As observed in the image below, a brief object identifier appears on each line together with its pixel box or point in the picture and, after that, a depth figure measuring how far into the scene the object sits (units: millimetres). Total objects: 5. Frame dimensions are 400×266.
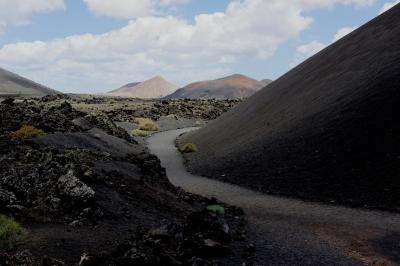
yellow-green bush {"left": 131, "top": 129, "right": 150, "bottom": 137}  60309
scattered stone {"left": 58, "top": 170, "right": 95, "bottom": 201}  17344
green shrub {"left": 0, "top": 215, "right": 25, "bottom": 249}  13234
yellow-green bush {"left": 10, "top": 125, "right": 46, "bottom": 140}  29156
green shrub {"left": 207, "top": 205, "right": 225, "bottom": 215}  20625
